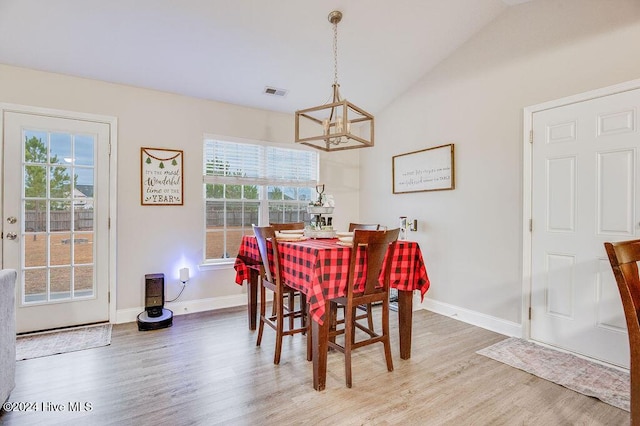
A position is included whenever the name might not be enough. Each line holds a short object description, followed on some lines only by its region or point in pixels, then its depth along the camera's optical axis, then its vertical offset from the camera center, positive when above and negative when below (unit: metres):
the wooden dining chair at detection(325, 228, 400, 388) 2.18 -0.48
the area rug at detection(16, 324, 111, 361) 2.70 -1.14
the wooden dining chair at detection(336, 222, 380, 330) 2.99 -0.86
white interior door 2.46 -0.01
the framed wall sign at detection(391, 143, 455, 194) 3.72 +0.52
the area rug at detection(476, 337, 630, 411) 2.13 -1.14
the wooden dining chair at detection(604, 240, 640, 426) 1.26 -0.33
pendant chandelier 2.35 +0.73
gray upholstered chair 1.82 -0.71
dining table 2.09 -0.44
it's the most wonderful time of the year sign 3.57 +0.38
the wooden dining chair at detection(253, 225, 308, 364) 2.51 -0.60
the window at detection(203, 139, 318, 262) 4.01 +0.30
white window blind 4.01 +0.61
